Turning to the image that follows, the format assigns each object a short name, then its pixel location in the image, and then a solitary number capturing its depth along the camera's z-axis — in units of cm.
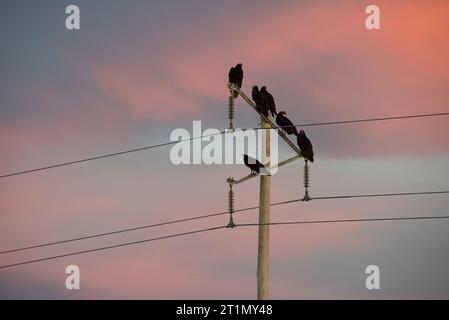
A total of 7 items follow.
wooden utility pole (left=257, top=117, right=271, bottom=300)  2266
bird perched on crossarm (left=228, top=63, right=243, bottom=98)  2705
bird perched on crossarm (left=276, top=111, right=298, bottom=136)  2703
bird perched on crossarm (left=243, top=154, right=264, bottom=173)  2371
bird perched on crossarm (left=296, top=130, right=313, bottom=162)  2625
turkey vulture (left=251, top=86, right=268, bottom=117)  2414
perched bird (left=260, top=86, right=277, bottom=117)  2642
